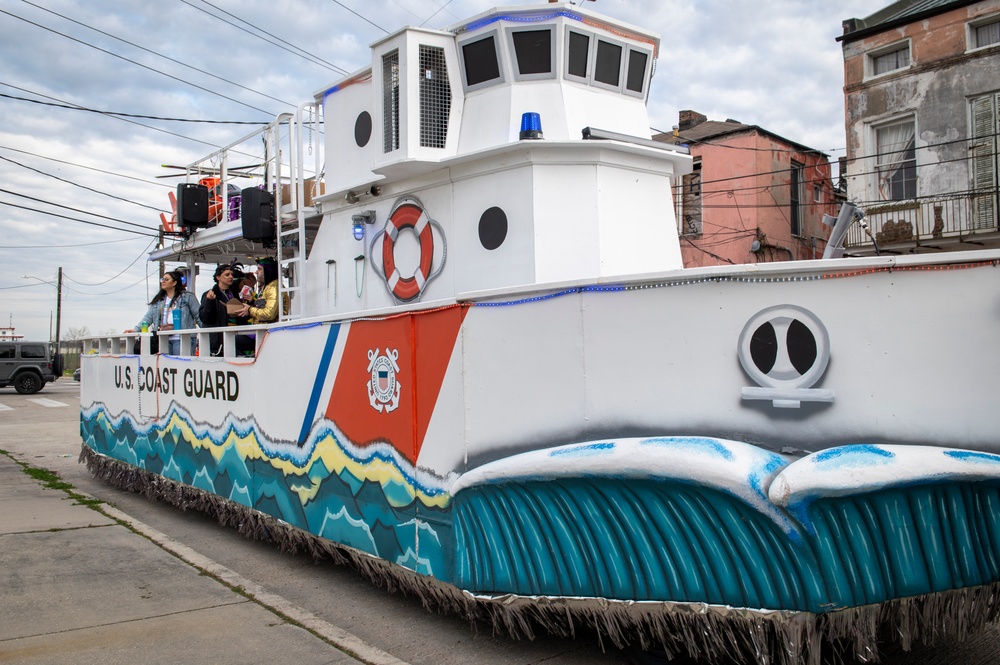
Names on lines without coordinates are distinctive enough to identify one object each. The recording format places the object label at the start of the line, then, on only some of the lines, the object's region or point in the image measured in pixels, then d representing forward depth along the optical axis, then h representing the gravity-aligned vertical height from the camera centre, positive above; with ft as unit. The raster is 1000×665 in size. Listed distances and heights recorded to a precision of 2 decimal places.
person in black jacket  25.90 +1.61
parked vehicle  95.20 -0.41
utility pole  176.38 +13.12
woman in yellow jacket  23.70 +1.71
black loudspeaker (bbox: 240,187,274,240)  24.10 +4.20
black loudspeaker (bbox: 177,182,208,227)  28.40 +5.28
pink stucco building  68.95 +12.34
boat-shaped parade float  10.43 -0.65
